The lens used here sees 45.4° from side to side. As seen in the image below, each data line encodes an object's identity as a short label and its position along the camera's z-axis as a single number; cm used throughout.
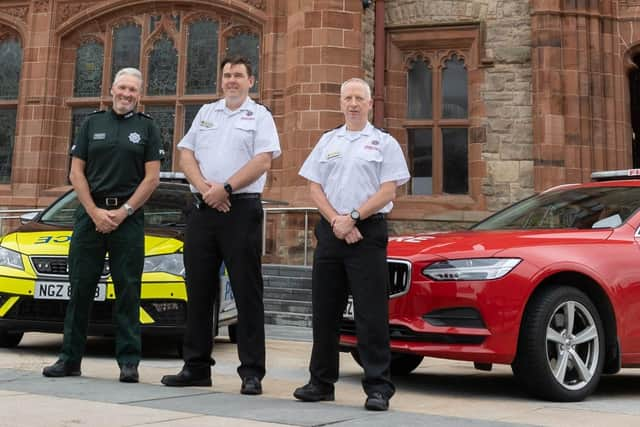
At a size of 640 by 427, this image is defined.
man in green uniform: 487
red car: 445
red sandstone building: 1330
